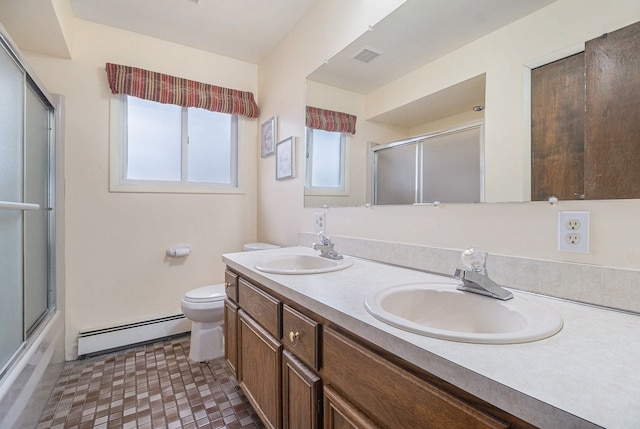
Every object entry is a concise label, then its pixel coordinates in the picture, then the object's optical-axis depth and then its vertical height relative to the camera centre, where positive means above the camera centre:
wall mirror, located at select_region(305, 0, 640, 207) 0.94 +0.51
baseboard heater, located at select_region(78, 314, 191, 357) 2.05 -0.91
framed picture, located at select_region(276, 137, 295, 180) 2.13 +0.42
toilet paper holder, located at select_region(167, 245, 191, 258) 2.35 -0.31
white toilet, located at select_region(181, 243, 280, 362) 1.95 -0.74
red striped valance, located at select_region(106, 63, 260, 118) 2.11 +0.98
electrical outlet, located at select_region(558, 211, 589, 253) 0.80 -0.05
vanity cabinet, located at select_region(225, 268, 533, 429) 0.53 -0.42
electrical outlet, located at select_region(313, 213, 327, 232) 1.85 -0.06
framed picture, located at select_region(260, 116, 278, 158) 2.40 +0.67
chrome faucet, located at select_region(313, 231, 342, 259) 1.50 -0.18
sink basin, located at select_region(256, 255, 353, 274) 1.36 -0.25
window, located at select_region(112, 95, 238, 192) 2.28 +0.57
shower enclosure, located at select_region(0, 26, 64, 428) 1.26 -0.16
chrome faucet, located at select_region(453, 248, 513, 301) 0.83 -0.19
